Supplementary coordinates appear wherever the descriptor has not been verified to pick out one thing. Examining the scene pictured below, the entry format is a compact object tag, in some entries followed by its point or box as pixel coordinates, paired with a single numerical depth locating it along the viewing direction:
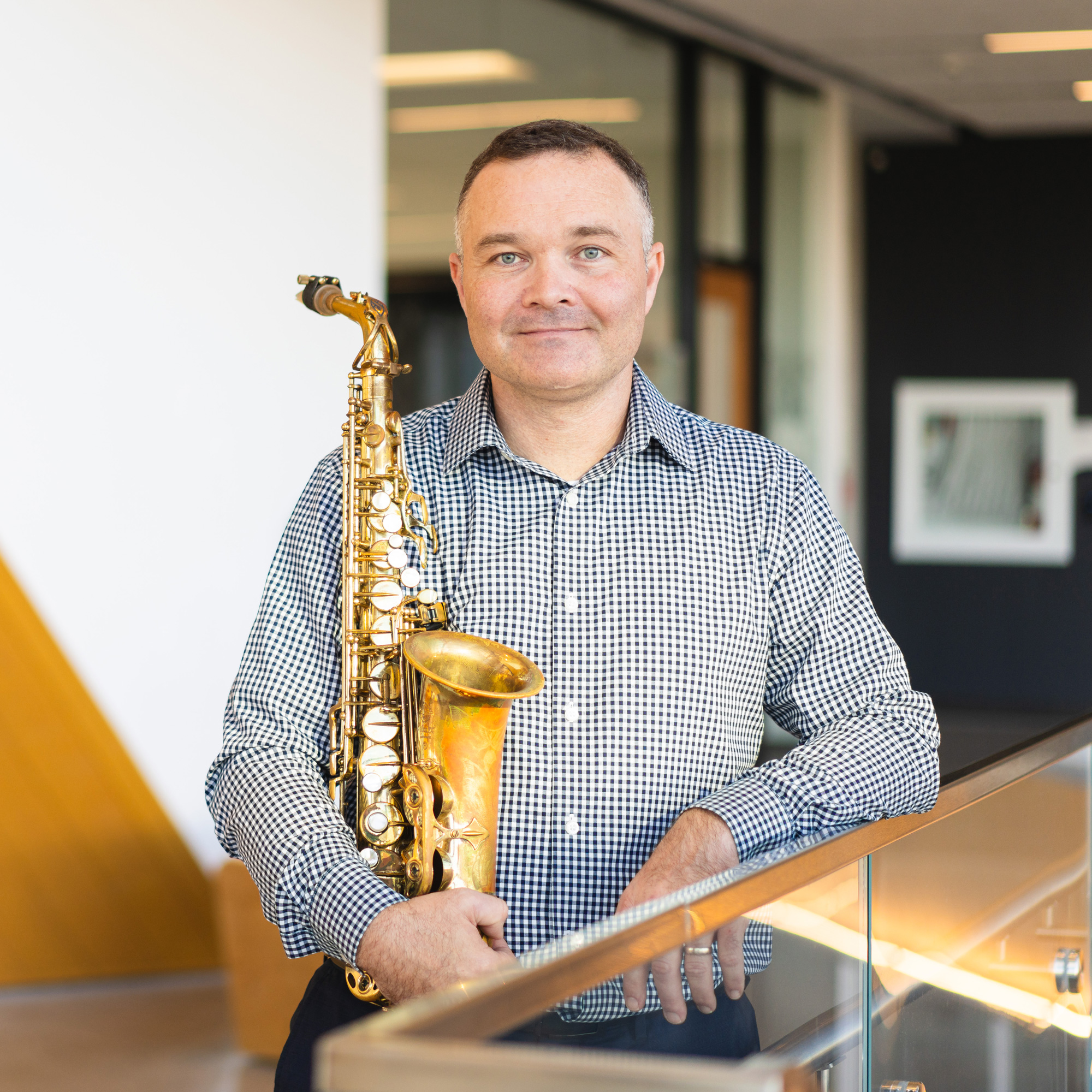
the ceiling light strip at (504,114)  4.99
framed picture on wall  7.93
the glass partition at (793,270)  7.20
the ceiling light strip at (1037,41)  5.84
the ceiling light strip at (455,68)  4.93
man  1.55
